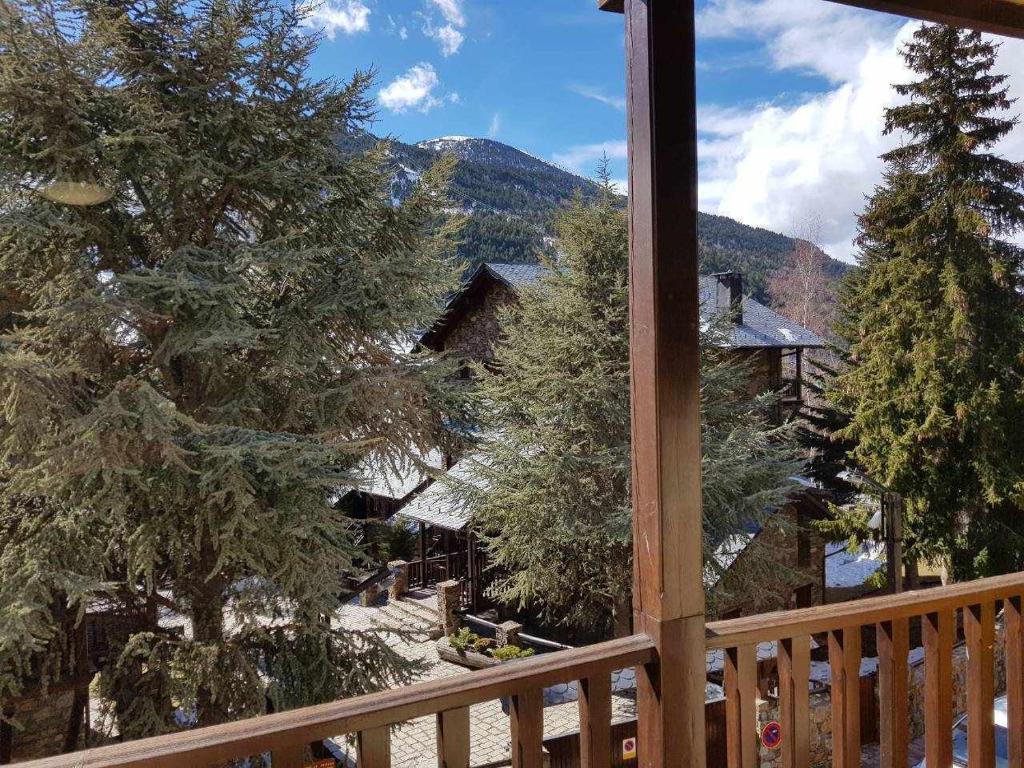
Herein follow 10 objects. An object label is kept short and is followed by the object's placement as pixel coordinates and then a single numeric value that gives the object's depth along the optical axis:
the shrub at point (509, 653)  8.60
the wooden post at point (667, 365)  1.34
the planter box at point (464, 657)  8.91
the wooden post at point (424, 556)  12.14
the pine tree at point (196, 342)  5.01
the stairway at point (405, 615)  10.76
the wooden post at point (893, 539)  7.50
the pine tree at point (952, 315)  9.52
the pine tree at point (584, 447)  8.55
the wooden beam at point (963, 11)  1.55
